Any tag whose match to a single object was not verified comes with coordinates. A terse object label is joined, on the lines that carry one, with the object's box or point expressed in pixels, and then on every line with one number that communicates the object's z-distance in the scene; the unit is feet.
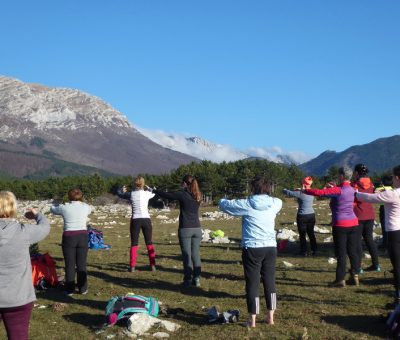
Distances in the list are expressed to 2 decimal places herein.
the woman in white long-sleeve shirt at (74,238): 35.73
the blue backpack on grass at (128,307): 28.48
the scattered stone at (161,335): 26.11
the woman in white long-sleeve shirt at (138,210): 44.16
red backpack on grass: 38.24
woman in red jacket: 39.81
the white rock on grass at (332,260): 48.97
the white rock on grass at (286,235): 69.33
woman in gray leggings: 38.27
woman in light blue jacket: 26.76
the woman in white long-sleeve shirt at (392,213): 28.96
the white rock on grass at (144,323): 26.71
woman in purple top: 36.09
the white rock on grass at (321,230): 77.15
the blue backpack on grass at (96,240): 65.31
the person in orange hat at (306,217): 53.31
